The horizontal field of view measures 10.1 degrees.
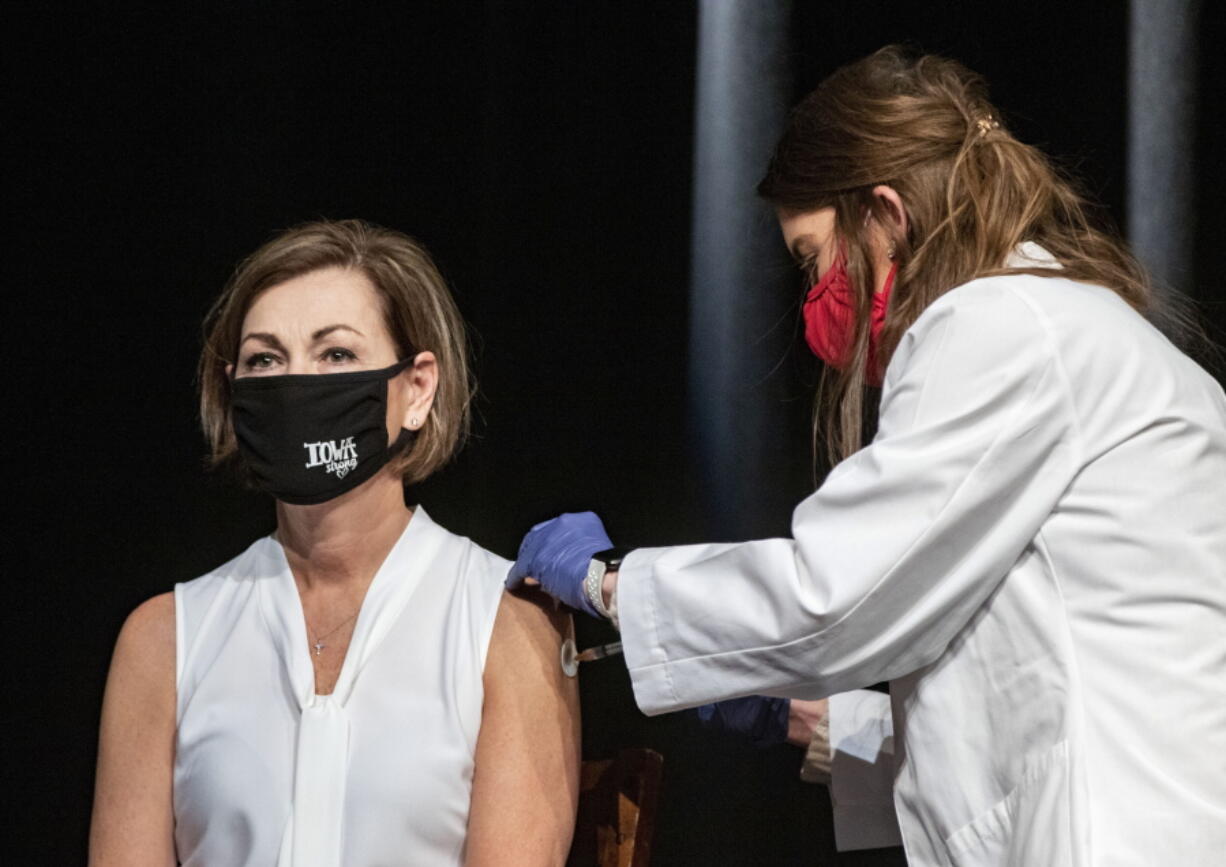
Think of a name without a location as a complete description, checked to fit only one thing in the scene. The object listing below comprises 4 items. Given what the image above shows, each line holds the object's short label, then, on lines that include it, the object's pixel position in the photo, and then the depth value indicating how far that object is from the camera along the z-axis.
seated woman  5.26
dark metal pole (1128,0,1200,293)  5.52
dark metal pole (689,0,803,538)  5.58
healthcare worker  5.02
